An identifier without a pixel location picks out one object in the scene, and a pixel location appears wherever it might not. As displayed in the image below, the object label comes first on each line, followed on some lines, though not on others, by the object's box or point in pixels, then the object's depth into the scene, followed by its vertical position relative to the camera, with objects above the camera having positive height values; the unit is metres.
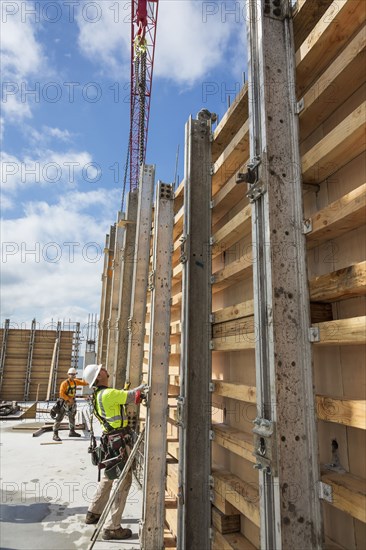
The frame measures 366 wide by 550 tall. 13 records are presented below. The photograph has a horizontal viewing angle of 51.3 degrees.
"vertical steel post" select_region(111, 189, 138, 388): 7.56 +1.45
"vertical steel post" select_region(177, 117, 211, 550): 3.42 +0.10
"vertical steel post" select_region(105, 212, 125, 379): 9.49 +1.60
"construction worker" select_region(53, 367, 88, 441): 10.38 -1.08
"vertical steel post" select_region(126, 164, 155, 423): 6.48 +1.42
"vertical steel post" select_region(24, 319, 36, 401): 19.36 -0.14
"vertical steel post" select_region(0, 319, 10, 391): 19.31 +0.63
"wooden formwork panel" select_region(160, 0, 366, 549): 2.02 +0.49
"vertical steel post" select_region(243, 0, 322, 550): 2.05 +0.38
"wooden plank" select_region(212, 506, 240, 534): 3.16 -1.30
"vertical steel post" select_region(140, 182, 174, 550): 4.17 -0.16
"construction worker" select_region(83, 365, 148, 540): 4.62 -0.88
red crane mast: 25.58 +20.40
